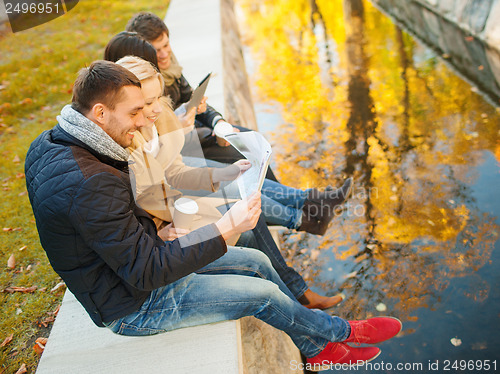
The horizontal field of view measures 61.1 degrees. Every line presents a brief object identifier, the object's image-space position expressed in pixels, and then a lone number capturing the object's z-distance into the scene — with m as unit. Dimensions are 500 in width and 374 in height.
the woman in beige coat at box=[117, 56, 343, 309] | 2.58
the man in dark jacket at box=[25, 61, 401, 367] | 1.86
